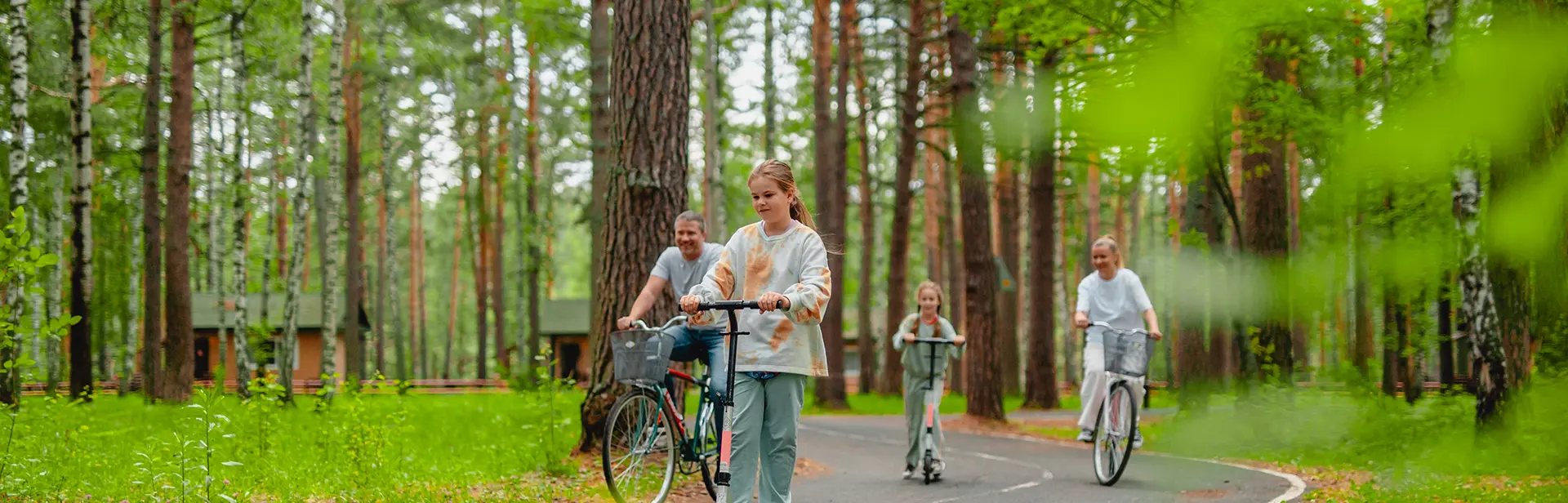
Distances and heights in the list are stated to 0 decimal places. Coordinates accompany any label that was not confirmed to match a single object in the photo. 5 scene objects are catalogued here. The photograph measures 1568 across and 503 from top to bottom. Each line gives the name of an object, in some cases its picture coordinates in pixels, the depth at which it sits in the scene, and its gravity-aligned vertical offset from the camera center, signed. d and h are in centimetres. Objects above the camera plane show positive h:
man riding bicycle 762 +15
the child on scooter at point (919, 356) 996 -50
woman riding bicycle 989 -11
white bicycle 927 -89
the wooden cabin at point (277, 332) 4250 -101
